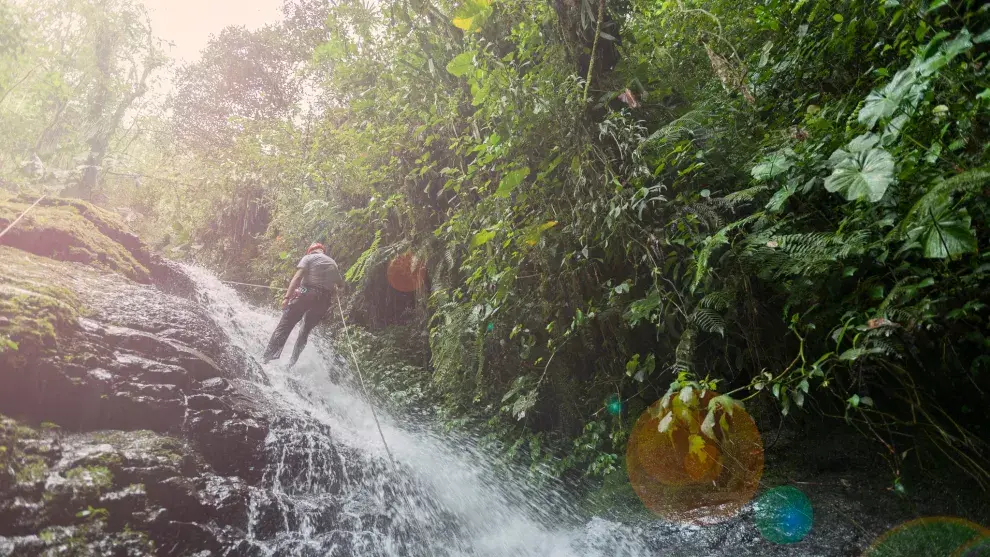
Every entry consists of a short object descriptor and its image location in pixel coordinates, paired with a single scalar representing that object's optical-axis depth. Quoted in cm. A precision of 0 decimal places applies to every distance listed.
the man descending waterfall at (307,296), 697
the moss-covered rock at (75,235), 652
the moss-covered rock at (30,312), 370
